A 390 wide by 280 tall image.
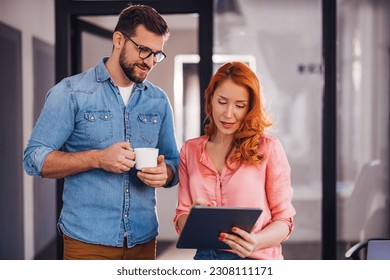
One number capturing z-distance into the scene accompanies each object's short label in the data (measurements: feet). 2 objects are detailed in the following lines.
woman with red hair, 12.74
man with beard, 13.25
